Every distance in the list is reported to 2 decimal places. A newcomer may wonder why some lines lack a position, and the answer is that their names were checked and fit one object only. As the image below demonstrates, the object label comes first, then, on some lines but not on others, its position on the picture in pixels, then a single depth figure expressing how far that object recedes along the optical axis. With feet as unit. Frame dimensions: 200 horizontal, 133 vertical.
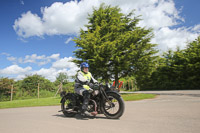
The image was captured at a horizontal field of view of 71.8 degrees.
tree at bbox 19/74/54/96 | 62.80
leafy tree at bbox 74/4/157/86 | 45.57
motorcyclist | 13.85
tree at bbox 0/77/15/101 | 56.02
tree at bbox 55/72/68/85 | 93.08
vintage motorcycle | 13.43
